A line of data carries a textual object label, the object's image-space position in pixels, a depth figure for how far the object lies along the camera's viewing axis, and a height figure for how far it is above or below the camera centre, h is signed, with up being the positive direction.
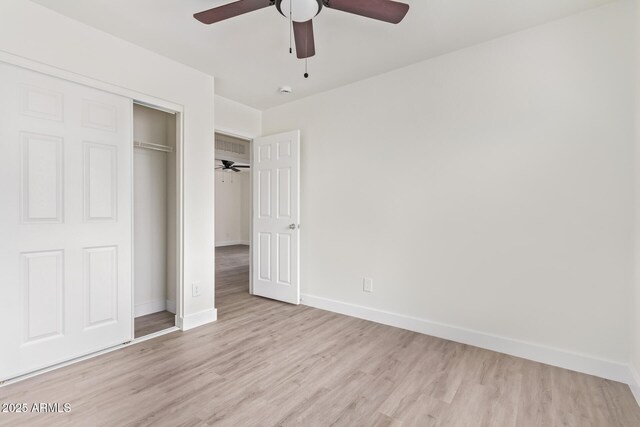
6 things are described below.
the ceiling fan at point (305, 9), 1.63 +1.18
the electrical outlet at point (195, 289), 3.01 -0.75
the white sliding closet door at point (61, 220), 2.02 -0.02
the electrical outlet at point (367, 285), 3.22 -0.76
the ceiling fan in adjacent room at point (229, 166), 7.39 +1.31
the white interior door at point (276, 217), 3.68 -0.01
